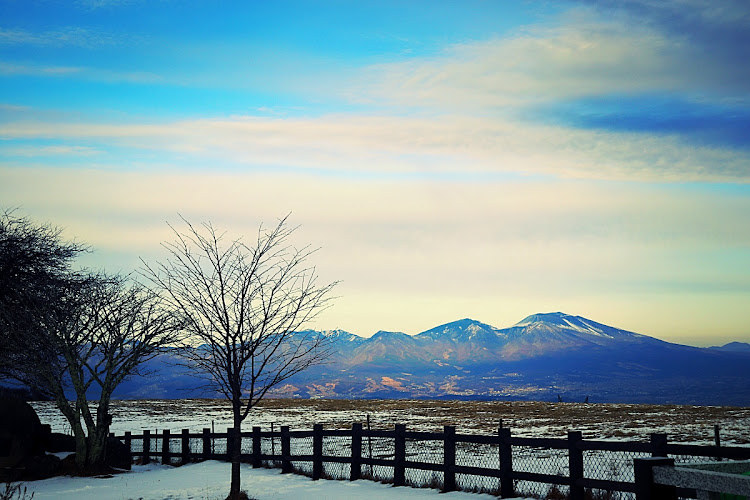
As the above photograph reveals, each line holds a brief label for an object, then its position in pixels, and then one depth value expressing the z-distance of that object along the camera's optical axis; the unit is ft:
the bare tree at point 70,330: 80.38
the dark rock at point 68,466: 79.25
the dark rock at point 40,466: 75.72
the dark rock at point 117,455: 86.53
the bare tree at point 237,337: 56.76
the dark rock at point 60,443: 85.15
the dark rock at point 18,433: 78.79
